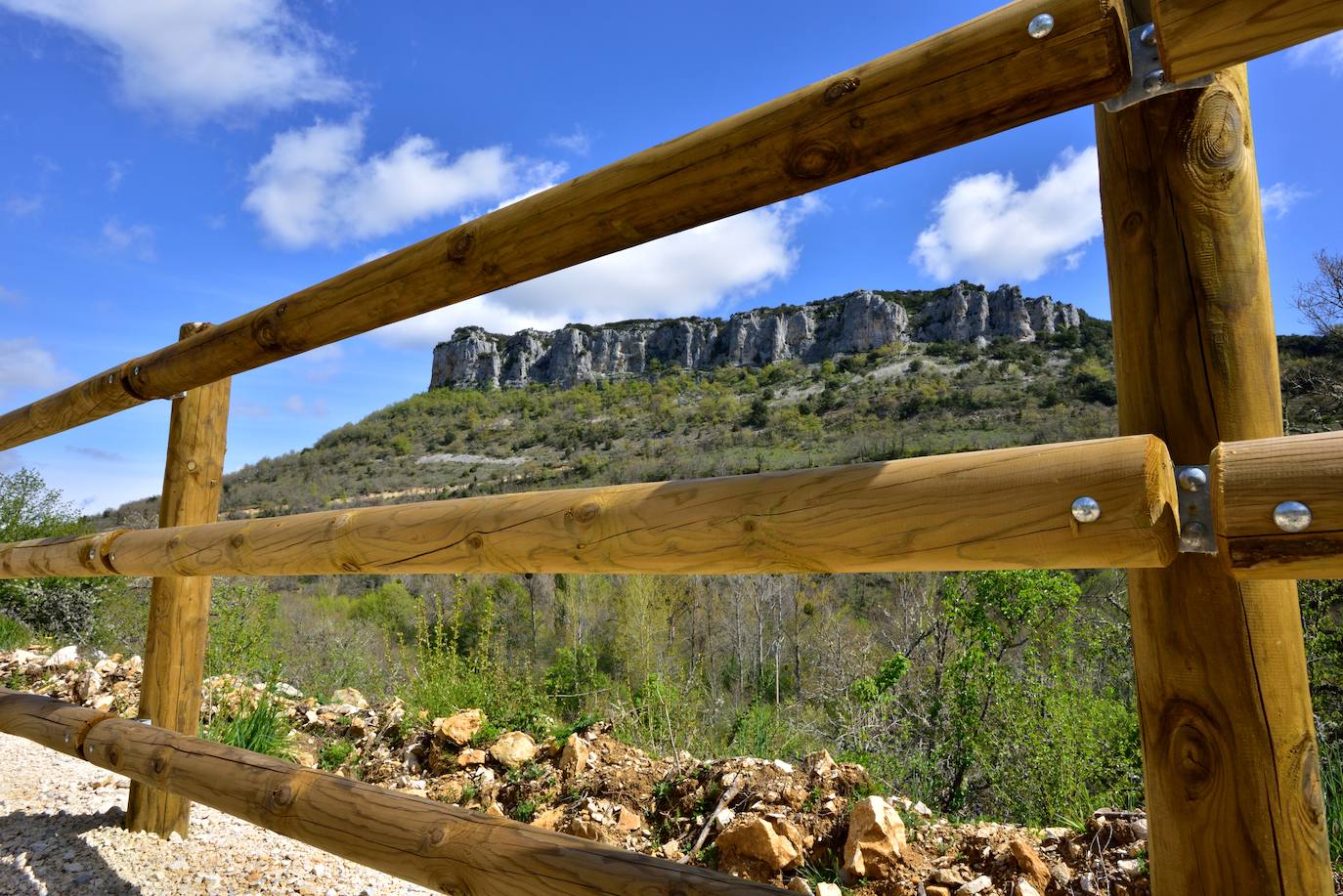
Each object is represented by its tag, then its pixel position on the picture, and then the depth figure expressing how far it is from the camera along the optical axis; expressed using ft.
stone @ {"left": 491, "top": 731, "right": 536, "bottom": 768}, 13.20
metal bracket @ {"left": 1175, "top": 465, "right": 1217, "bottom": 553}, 3.35
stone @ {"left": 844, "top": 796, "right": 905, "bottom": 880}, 8.54
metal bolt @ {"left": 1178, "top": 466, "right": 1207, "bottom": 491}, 3.38
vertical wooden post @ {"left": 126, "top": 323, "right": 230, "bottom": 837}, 9.78
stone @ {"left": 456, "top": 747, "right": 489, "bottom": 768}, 13.46
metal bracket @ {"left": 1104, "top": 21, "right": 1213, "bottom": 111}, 3.68
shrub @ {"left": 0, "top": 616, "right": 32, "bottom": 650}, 27.13
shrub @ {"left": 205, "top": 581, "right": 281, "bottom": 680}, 17.53
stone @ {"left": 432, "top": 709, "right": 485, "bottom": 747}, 14.05
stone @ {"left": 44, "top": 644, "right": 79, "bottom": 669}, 20.62
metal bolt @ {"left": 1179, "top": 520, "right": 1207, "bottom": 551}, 3.36
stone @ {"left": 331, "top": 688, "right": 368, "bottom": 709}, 19.26
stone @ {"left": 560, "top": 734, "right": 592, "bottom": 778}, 12.49
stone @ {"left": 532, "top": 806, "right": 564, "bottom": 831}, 10.85
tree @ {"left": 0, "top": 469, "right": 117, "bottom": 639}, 31.99
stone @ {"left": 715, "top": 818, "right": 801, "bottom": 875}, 9.04
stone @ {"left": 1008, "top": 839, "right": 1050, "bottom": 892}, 7.73
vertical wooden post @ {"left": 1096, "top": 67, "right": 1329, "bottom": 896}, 3.54
